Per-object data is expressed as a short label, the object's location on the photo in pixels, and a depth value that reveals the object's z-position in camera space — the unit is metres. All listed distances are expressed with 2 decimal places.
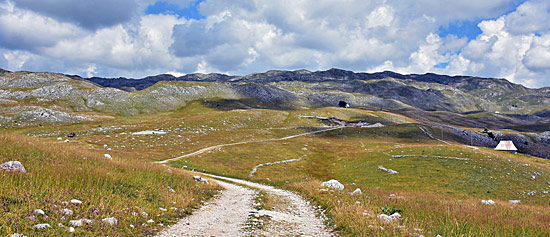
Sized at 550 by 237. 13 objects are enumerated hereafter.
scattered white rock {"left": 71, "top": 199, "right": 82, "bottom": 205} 10.91
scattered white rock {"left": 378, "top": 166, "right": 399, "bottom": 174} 50.73
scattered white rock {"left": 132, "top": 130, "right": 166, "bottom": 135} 91.77
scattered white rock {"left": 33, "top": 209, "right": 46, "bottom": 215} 9.07
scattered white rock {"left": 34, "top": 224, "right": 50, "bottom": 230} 8.25
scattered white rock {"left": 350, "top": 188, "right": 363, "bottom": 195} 22.73
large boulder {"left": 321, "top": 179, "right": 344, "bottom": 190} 27.56
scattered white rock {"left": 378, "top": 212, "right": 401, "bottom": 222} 12.70
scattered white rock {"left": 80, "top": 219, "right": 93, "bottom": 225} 9.71
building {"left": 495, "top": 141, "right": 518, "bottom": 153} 117.12
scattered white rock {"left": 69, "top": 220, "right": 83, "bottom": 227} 9.25
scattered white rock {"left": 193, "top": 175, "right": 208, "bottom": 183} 26.84
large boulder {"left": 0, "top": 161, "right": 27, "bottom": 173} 12.41
